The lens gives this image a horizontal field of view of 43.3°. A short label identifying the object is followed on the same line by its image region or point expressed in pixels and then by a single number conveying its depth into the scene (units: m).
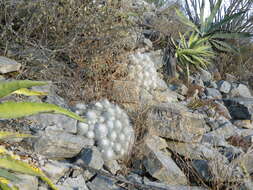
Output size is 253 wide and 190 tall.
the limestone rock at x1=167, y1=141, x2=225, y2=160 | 3.47
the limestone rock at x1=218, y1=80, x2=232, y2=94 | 6.88
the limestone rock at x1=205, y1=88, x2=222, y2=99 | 6.25
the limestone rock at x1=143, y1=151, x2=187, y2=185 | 2.95
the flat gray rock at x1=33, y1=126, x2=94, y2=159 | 2.49
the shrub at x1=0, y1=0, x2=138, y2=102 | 3.47
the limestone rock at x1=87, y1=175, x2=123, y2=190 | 2.50
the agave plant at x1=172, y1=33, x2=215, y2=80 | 6.66
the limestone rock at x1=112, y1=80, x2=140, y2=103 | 3.93
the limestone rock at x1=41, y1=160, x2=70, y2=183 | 2.31
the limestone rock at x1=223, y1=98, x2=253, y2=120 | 5.81
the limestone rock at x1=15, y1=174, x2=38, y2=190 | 2.00
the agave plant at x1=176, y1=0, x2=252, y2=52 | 8.39
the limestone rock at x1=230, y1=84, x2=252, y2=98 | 6.96
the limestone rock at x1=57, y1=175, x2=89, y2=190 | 2.33
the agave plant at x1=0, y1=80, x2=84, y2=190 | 1.77
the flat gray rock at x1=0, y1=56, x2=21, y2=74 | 2.94
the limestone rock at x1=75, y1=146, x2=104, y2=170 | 2.60
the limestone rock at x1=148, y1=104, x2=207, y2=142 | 3.75
